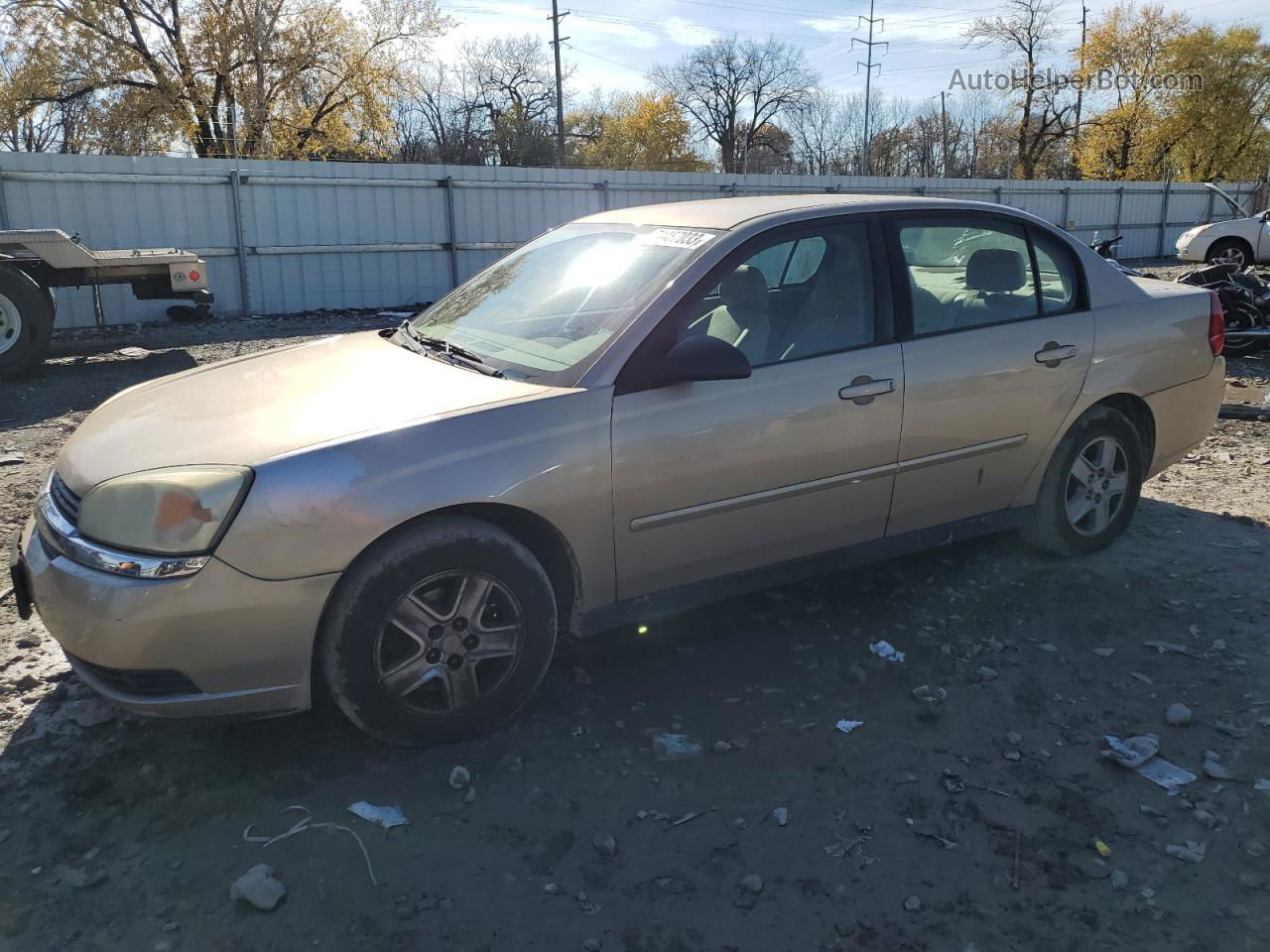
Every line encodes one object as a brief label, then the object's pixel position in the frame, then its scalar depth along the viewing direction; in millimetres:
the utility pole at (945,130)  66331
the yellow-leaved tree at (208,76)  28438
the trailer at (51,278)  9297
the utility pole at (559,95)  41250
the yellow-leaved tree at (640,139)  65750
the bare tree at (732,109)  69419
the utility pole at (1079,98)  47406
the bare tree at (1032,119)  49000
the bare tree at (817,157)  62562
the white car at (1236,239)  20016
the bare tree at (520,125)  53531
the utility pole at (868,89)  50025
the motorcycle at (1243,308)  9773
